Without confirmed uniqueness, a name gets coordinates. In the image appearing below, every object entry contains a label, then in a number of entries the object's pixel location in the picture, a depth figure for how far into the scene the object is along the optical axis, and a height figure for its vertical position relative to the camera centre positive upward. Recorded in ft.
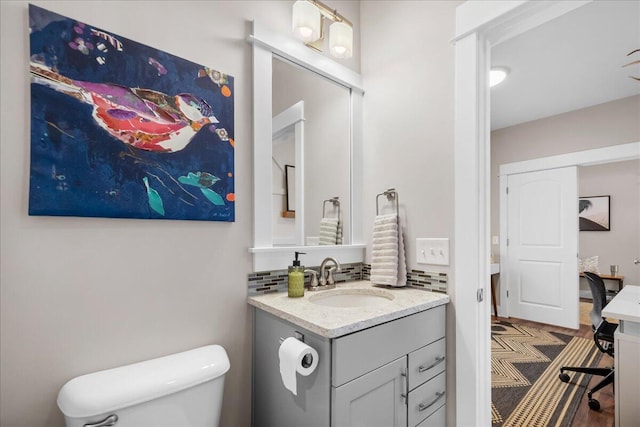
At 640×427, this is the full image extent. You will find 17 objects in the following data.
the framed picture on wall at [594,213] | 14.07 +0.21
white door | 11.65 -1.16
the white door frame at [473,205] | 4.37 +0.18
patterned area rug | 6.39 -4.14
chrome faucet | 5.15 -0.96
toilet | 2.82 -1.74
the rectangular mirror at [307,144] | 4.65 +1.31
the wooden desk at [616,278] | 13.35 -2.62
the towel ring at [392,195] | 5.44 +0.40
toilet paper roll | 3.21 -1.53
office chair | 7.30 -2.72
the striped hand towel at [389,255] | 5.12 -0.65
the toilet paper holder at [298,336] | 3.53 -1.38
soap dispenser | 4.49 -0.97
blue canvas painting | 3.09 +1.01
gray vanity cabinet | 3.24 -1.93
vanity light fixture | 4.67 +3.02
